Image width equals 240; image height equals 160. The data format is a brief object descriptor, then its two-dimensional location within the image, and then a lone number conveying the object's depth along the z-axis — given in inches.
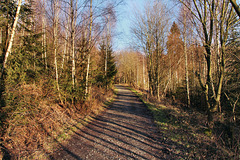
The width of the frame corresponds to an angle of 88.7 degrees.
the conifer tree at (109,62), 673.6
